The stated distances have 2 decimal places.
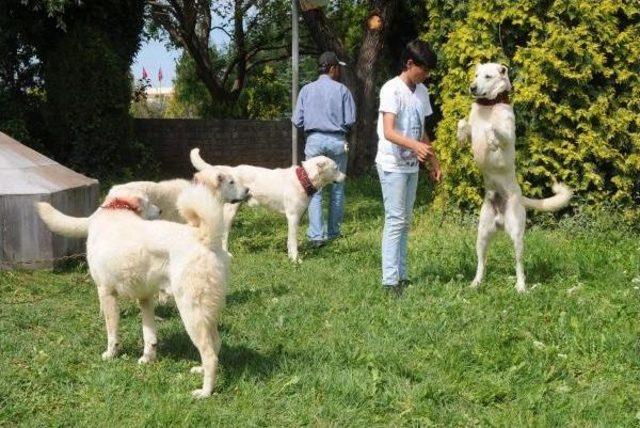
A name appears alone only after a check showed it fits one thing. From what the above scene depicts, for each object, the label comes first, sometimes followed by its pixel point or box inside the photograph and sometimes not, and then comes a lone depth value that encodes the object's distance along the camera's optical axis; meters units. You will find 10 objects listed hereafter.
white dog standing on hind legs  6.14
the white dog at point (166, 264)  4.05
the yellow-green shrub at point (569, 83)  8.54
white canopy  7.02
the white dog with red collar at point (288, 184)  8.32
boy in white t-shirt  5.72
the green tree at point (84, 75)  13.73
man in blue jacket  8.73
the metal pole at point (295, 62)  10.47
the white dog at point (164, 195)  5.55
